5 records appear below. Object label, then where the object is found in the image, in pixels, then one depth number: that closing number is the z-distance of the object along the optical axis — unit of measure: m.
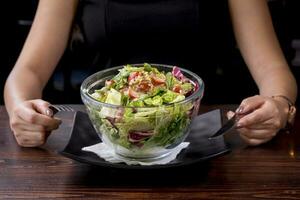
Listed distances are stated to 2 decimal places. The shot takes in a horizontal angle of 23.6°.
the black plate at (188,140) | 1.28
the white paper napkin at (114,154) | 1.30
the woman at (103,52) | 1.40
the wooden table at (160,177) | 1.24
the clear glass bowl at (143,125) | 1.25
